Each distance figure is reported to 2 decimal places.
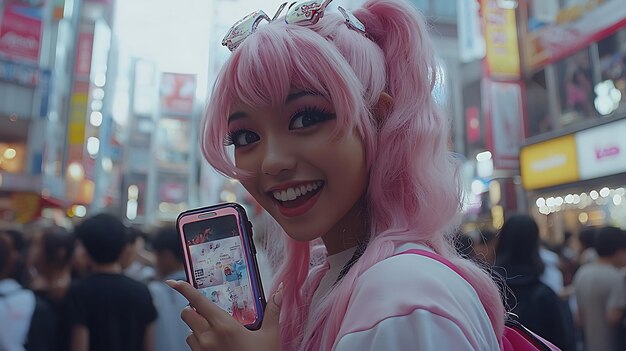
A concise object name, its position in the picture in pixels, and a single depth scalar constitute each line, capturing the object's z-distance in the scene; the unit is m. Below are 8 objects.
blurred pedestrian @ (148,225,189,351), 3.44
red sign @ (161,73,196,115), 32.50
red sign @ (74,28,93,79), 17.94
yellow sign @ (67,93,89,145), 17.81
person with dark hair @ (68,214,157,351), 3.11
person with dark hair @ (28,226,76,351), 3.52
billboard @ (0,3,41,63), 12.16
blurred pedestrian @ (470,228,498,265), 4.63
